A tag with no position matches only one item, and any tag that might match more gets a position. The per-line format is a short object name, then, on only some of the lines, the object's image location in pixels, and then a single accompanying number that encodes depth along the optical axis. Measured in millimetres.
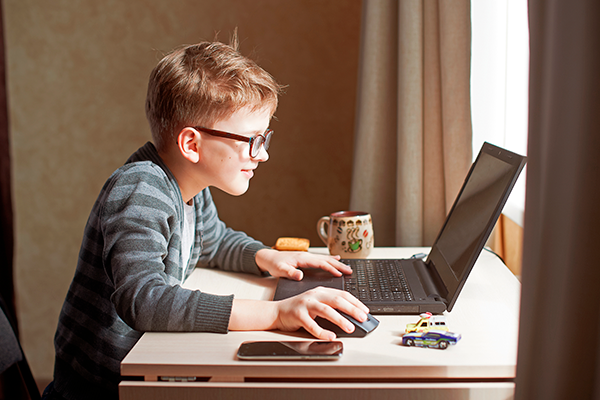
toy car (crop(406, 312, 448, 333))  761
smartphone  689
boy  794
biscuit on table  1216
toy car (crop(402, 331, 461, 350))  722
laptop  848
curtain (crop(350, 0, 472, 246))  1310
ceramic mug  1173
